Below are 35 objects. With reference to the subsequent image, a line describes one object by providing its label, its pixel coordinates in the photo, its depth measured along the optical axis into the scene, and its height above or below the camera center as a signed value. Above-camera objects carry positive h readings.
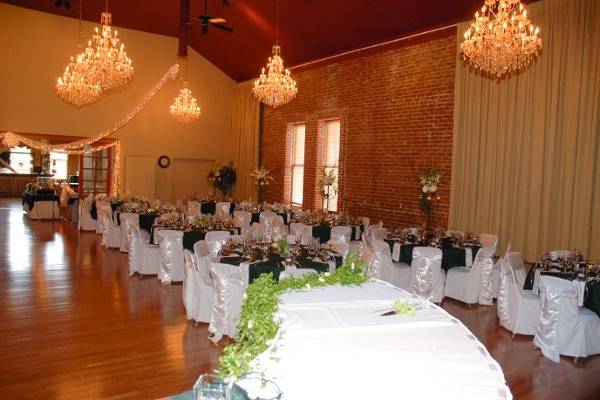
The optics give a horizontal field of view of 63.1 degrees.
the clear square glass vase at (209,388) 1.73 -0.75
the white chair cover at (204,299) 5.36 -1.31
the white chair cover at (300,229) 8.40 -0.77
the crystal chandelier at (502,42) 5.03 +1.62
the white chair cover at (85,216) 12.20 -1.05
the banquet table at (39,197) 13.96 -0.71
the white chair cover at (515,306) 5.39 -1.24
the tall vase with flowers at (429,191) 8.52 +0.00
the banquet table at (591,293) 4.77 -0.93
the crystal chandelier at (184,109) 12.11 +1.75
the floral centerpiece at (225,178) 15.73 +0.10
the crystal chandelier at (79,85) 7.69 +1.60
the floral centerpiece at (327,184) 11.35 +0.03
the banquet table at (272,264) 4.93 -0.84
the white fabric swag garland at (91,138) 12.88 +0.94
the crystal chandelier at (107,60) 7.11 +1.74
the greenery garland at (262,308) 1.87 -0.64
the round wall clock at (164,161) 15.50 +0.53
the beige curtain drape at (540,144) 7.24 +0.84
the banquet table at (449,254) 6.69 -0.87
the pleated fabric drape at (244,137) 15.34 +1.45
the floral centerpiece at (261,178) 13.60 +0.13
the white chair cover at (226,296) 4.90 -1.17
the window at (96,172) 14.83 +0.07
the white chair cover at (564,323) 4.79 -1.24
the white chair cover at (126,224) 8.78 -0.87
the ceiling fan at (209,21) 8.53 +2.80
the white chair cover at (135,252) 7.77 -1.20
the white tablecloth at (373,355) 1.92 -0.75
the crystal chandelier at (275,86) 8.43 +1.72
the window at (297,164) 13.52 +0.57
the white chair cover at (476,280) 6.48 -1.18
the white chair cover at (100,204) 10.79 -0.66
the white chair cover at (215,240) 6.40 -0.78
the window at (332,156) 12.05 +0.76
